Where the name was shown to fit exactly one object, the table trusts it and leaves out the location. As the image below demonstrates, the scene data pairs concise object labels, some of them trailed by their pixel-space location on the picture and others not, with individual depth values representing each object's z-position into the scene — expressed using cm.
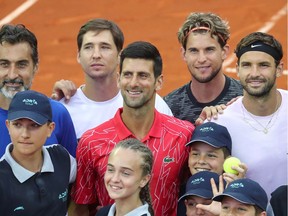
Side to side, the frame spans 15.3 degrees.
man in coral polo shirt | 1025
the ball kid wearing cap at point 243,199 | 944
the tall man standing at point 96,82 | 1141
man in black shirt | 1164
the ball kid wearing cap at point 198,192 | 998
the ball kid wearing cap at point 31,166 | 949
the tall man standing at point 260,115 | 1043
